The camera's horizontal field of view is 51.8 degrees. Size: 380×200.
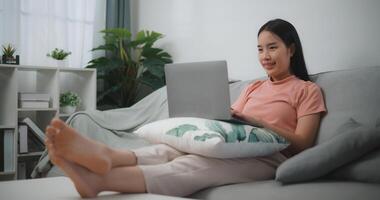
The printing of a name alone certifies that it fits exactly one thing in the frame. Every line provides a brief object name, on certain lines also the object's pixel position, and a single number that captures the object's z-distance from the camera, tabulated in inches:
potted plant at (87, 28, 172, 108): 120.1
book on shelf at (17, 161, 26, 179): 106.1
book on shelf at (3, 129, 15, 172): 99.5
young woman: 39.7
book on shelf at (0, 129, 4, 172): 99.5
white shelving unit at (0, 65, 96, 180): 101.0
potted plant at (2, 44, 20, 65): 101.6
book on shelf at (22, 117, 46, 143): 105.1
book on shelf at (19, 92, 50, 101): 104.3
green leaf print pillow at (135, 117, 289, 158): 46.9
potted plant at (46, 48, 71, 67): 113.6
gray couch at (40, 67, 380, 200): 42.5
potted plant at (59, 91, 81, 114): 114.3
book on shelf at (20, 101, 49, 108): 104.3
